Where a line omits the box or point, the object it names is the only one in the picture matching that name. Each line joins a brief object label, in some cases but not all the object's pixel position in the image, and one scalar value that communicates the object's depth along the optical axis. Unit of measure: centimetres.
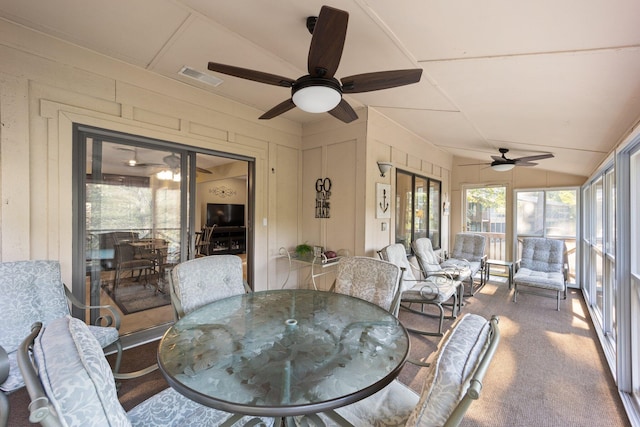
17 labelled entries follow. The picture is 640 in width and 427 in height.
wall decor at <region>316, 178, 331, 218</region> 415
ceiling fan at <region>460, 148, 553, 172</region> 406
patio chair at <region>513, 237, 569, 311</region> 427
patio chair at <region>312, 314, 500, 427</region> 76
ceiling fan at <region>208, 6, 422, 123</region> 145
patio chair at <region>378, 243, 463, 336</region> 329
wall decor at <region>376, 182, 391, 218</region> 391
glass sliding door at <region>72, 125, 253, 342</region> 263
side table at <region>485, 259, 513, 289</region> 518
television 834
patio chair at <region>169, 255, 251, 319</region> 204
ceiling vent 282
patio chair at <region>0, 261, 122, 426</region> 192
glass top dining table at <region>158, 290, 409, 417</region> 105
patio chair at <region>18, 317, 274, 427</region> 67
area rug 295
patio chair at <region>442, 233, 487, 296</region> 503
